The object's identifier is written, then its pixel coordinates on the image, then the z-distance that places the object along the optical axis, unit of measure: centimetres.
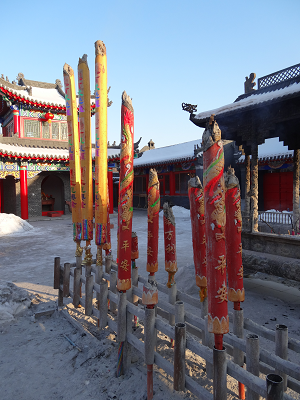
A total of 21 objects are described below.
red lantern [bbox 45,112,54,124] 1445
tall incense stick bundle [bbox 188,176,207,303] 236
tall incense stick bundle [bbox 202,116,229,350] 159
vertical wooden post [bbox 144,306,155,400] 203
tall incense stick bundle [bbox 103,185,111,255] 333
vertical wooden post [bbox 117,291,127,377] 234
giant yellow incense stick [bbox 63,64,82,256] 343
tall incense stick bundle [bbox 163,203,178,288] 277
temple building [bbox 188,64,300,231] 464
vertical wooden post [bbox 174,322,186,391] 184
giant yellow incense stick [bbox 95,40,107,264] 287
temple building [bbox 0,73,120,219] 1309
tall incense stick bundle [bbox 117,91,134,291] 227
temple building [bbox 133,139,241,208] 1487
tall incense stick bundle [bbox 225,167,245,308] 211
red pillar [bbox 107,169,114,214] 1405
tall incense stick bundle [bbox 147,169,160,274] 278
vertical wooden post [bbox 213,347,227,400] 158
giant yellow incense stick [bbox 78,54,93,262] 326
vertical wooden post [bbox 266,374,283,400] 131
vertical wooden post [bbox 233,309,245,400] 205
